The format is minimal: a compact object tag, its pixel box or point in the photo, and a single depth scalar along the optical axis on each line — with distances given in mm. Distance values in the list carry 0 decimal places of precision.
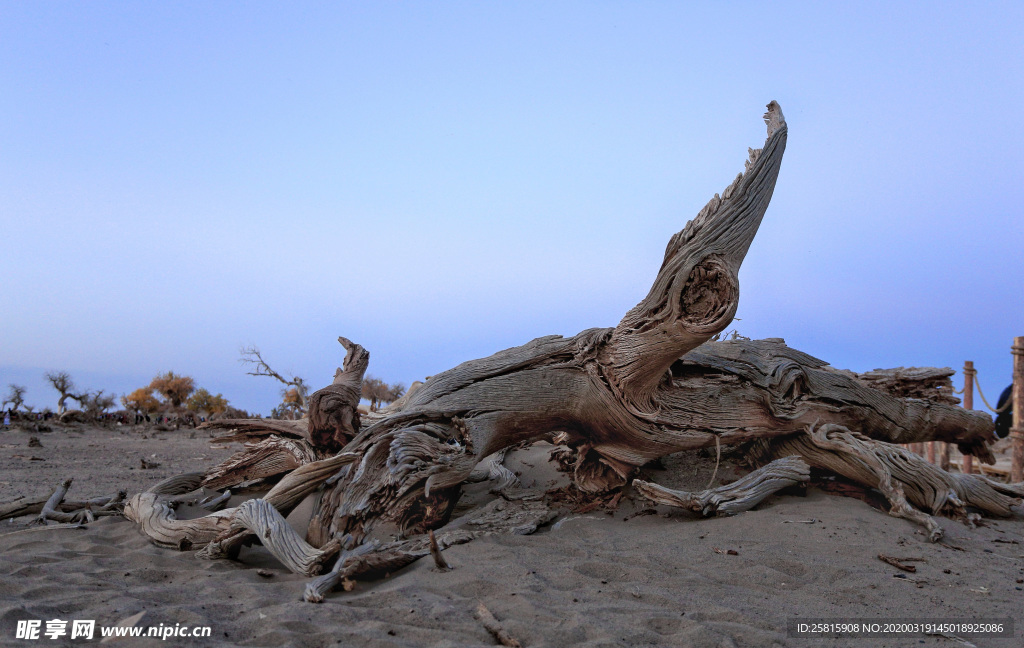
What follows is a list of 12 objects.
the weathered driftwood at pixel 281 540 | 4176
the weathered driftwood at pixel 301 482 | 5027
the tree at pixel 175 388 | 24094
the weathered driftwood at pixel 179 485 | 6008
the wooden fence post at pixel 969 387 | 12023
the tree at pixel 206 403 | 23312
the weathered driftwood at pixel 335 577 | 3605
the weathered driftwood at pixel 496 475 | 6349
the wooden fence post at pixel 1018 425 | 10520
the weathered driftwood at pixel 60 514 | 5445
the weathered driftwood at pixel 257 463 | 6309
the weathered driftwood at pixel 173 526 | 4750
